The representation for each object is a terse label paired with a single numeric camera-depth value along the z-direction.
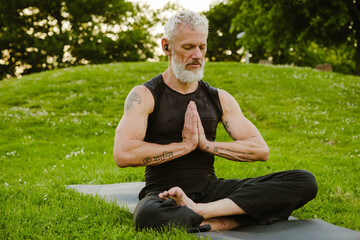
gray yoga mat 3.52
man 3.72
